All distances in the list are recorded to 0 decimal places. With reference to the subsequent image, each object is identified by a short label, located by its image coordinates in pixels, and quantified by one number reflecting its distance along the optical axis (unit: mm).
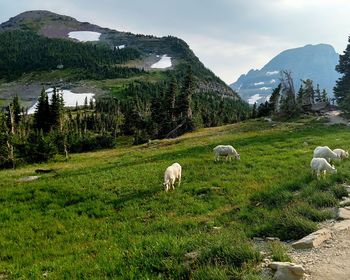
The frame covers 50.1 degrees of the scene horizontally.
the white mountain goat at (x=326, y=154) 23797
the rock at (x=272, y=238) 10844
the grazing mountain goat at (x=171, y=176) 22000
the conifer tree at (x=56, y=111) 82125
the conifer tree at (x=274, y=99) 111988
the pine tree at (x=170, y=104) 99706
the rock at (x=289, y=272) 7863
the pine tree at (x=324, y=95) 131138
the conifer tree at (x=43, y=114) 91688
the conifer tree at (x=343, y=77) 87750
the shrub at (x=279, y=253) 8766
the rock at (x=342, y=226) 10914
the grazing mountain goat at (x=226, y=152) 30403
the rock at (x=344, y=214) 12025
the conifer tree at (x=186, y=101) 90312
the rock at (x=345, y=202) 13477
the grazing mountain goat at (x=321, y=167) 19453
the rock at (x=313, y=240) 9758
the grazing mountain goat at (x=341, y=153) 25722
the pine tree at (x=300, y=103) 73725
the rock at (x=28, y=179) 33016
